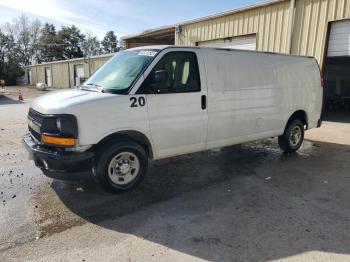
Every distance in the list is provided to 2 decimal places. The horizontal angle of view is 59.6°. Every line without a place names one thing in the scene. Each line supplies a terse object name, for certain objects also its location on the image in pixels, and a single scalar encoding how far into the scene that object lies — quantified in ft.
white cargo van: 13.17
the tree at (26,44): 218.18
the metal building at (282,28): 34.50
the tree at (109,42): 287.48
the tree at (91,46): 232.98
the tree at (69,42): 216.54
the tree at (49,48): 214.90
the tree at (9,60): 173.37
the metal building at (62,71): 106.22
